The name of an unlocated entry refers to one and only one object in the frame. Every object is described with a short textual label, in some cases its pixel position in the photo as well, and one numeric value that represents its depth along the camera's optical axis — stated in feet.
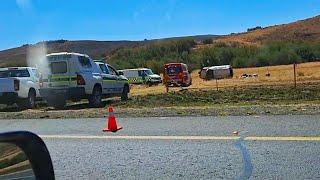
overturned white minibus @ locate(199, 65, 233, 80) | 185.16
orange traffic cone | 38.34
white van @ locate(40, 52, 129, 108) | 67.77
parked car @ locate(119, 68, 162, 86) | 167.98
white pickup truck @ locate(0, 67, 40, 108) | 70.79
